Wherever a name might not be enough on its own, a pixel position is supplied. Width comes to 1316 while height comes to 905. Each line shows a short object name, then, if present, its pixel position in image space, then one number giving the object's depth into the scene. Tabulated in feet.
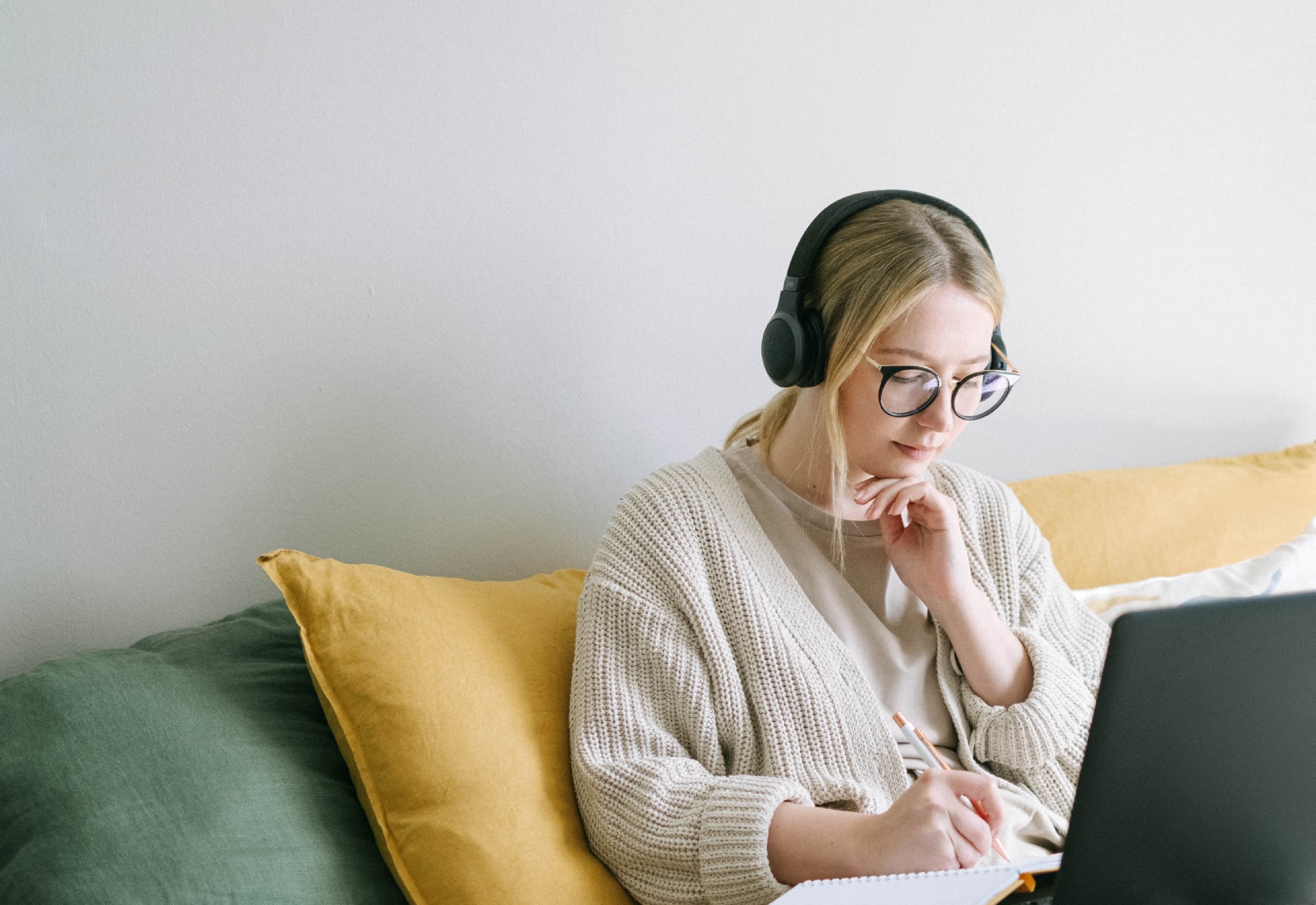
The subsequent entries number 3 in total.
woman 3.58
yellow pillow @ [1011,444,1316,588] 5.72
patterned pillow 5.18
